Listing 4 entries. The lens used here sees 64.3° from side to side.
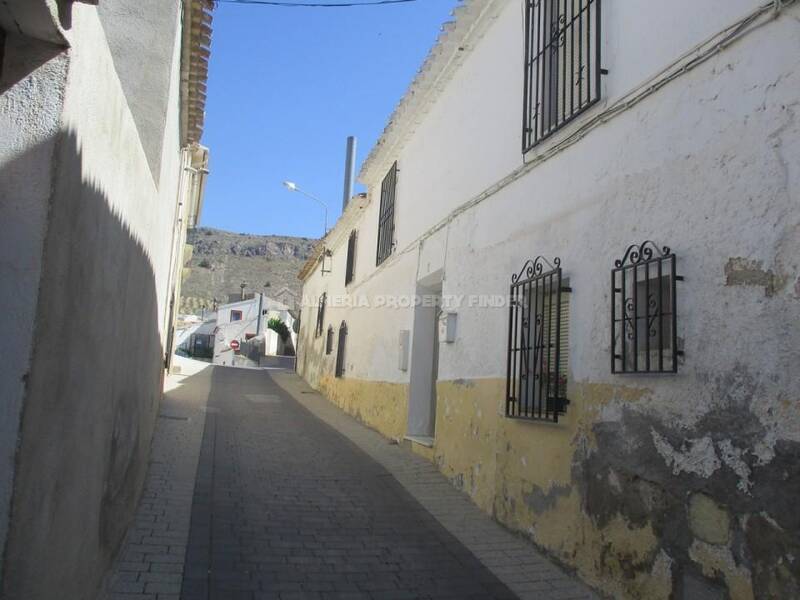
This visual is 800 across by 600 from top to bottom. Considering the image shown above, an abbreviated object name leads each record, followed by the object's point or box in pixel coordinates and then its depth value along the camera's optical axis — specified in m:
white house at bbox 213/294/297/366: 38.43
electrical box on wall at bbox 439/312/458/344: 7.08
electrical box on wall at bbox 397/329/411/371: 8.85
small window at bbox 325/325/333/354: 16.16
